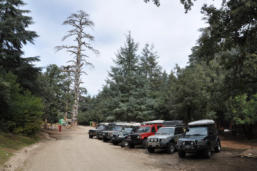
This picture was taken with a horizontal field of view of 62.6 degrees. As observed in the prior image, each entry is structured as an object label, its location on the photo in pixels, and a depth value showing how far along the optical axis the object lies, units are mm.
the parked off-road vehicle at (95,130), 26031
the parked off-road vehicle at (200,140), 11469
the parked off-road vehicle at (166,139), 13734
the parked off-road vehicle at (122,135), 19450
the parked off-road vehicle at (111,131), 22306
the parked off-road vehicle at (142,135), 16984
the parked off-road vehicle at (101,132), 24578
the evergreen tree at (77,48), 38312
